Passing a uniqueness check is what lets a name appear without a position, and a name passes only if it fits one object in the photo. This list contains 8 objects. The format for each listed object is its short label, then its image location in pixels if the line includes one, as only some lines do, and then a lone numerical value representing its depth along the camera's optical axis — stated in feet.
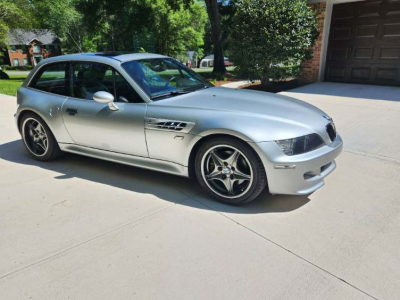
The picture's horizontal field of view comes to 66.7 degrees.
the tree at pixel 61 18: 133.39
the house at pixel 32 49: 198.21
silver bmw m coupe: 9.24
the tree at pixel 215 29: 52.42
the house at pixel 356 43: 29.48
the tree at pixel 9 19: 82.79
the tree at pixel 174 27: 88.58
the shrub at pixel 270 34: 28.66
